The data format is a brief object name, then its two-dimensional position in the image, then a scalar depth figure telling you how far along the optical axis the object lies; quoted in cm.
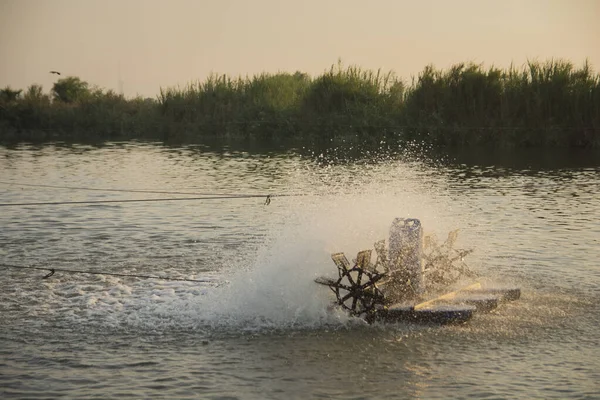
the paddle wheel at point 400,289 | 1526
